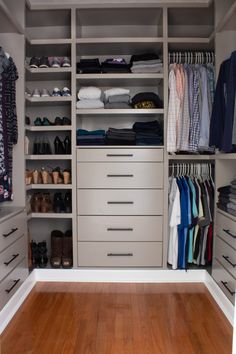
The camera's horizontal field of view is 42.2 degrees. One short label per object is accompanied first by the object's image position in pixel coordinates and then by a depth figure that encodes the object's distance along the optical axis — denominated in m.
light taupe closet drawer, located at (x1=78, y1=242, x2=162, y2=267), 2.70
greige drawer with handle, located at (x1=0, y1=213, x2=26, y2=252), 2.05
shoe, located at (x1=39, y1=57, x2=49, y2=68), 2.70
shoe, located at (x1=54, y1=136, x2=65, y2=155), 2.85
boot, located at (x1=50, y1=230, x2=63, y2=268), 2.74
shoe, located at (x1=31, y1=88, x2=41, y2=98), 2.73
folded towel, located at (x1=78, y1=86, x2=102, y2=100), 2.71
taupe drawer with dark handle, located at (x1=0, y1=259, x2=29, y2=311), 2.00
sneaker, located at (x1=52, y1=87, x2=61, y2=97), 2.72
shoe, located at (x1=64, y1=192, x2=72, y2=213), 2.77
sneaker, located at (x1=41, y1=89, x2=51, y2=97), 2.74
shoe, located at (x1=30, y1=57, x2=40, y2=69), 2.70
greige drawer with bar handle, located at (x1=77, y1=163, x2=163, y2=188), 2.66
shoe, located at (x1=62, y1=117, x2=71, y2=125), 2.77
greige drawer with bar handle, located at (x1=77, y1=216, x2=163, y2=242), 2.69
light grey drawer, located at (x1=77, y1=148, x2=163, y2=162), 2.65
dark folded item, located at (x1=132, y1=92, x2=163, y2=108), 2.74
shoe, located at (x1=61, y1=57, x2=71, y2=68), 2.69
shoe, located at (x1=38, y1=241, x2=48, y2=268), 2.78
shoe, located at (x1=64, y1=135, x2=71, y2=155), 2.82
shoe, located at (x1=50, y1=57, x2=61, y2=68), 2.69
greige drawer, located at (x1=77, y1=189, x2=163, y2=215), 2.68
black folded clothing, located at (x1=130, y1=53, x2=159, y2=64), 2.72
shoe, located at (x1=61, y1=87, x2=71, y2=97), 2.71
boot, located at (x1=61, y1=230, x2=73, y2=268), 2.74
